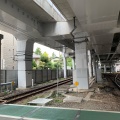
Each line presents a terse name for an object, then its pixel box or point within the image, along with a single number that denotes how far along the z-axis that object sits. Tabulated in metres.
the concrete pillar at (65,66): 34.12
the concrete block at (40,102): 8.02
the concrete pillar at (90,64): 27.85
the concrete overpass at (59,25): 7.60
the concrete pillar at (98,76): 22.01
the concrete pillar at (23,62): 15.72
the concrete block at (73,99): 8.94
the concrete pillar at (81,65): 13.76
